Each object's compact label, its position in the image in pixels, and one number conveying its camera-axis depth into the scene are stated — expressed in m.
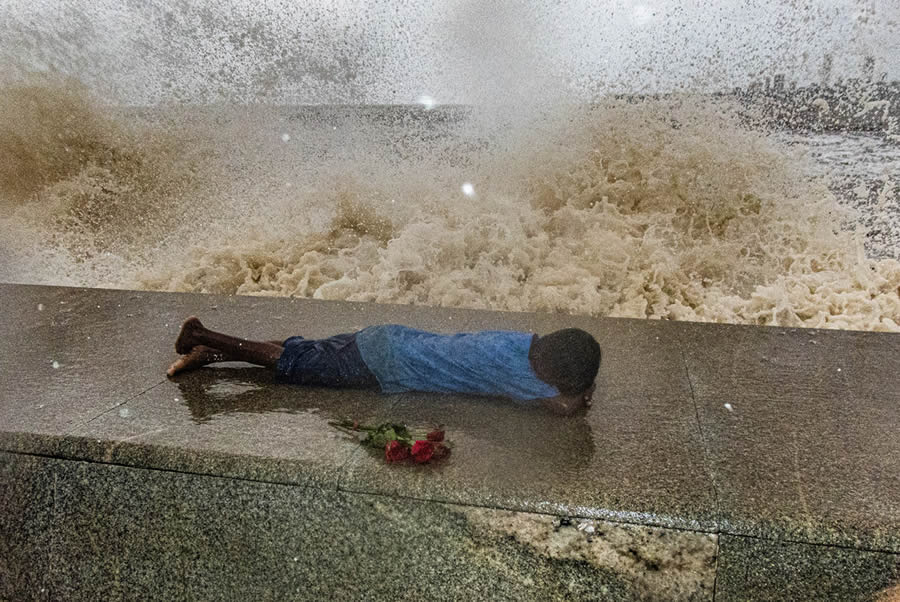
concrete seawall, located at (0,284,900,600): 1.57
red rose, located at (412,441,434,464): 1.77
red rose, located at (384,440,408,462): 1.78
